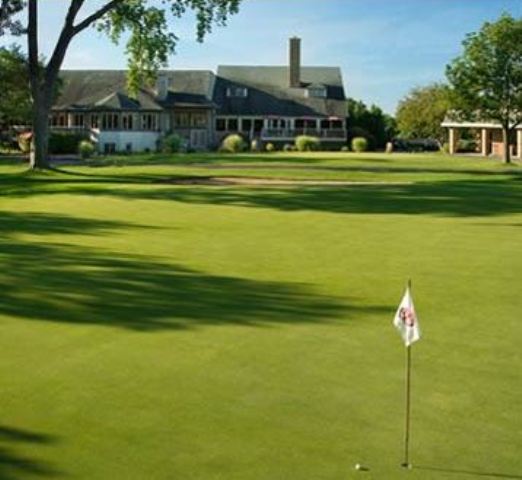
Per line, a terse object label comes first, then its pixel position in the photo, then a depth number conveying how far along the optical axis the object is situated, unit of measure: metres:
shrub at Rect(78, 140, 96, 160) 72.87
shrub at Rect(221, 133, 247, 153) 88.69
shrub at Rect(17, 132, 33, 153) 79.35
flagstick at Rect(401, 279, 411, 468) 5.95
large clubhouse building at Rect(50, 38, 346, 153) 93.81
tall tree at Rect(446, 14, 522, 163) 62.97
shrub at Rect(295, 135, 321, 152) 94.88
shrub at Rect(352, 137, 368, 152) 98.44
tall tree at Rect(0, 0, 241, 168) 45.84
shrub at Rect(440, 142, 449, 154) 103.29
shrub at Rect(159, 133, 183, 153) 83.69
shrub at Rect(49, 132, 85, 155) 81.44
